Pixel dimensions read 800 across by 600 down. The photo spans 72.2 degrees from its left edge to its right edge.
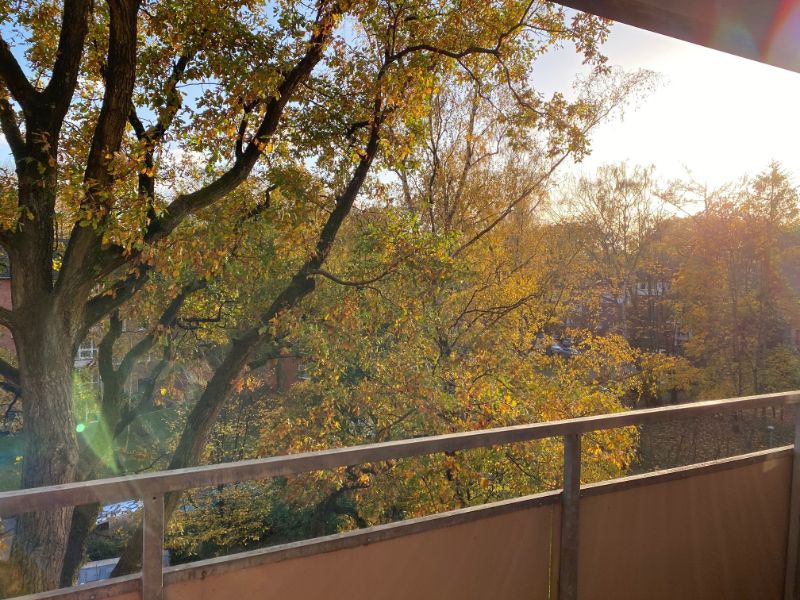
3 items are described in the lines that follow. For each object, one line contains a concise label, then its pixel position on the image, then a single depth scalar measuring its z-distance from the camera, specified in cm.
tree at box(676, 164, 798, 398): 1850
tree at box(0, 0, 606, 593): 516
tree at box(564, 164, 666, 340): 2361
